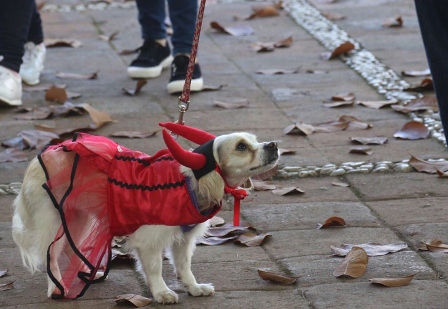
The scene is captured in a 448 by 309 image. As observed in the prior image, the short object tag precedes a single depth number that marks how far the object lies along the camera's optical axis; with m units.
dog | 5.76
